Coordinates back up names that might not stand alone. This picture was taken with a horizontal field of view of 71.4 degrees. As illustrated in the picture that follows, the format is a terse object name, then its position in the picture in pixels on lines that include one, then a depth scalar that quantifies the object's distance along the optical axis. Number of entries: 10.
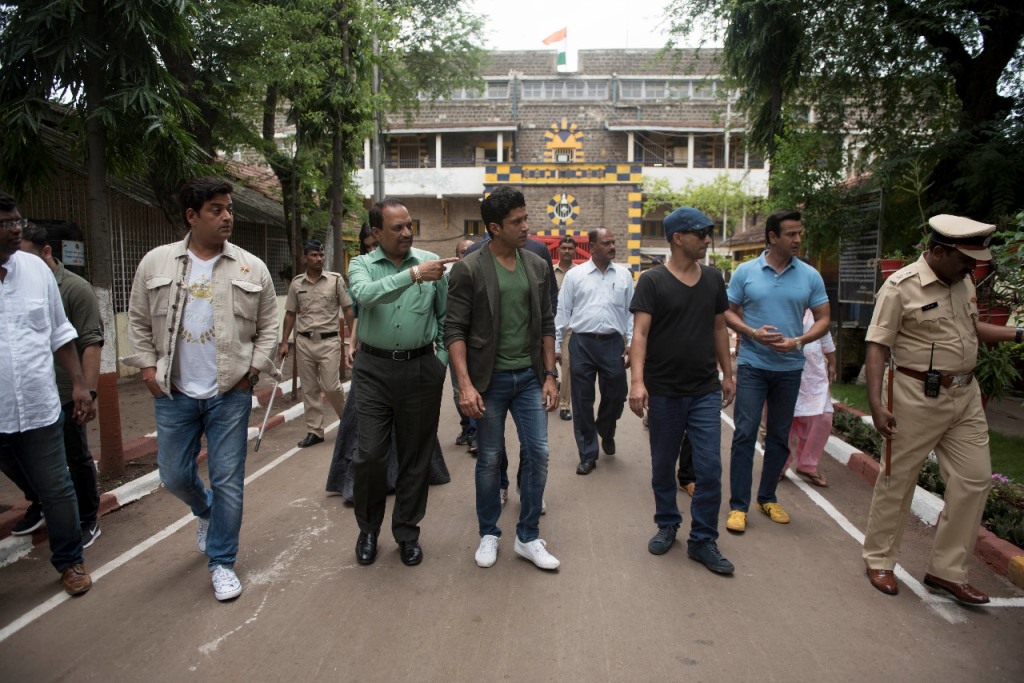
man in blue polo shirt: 4.64
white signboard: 6.91
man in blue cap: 4.07
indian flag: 34.19
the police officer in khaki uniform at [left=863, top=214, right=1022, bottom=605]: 3.62
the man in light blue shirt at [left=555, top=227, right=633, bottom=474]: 6.09
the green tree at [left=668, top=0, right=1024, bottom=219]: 8.40
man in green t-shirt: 3.91
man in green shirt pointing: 3.99
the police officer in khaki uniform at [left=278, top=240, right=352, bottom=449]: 7.16
